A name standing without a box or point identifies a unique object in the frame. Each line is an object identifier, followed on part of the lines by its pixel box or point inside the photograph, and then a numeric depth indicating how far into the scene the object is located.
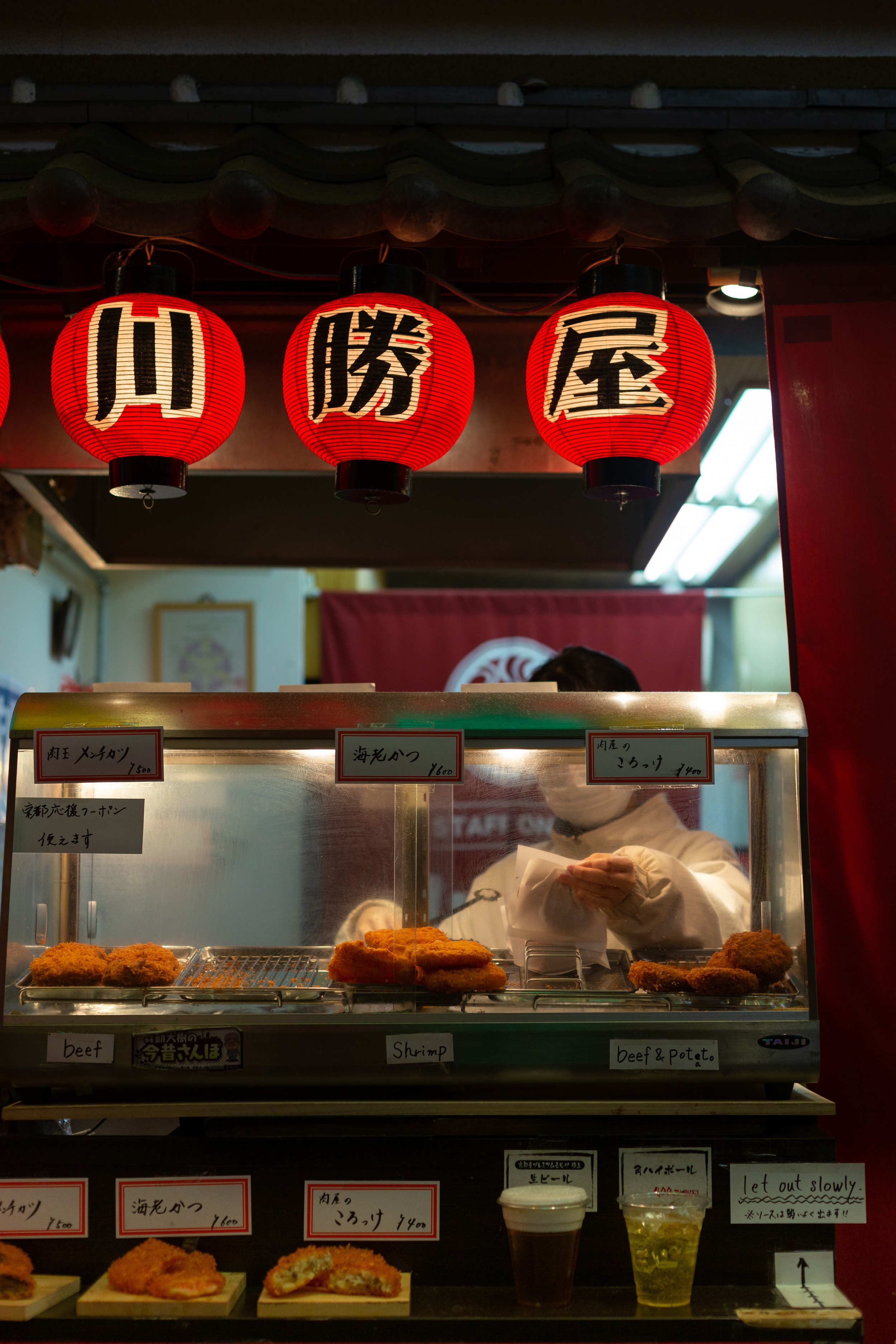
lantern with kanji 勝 2.63
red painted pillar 2.67
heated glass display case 2.27
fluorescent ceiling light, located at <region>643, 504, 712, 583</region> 6.24
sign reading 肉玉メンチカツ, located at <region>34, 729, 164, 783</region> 2.39
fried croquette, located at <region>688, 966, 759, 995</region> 2.30
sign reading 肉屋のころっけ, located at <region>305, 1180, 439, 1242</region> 2.20
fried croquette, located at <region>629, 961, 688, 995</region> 2.33
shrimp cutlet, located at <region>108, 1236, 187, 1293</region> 2.11
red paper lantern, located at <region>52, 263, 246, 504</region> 2.64
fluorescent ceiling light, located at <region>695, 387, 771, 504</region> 4.76
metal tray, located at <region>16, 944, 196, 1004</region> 2.32
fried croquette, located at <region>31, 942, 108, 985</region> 2.33
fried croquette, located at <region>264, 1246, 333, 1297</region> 2.08
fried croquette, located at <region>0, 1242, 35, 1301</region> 2.11
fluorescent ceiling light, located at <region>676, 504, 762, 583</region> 6.45
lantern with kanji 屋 2.65
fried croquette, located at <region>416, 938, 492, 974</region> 2.31
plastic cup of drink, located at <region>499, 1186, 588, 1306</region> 2.04
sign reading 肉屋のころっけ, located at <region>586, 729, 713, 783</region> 2.38
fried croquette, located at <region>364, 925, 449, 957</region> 2.37
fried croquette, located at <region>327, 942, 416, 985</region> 2.33
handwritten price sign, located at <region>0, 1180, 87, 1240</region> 2.22
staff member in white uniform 2.47
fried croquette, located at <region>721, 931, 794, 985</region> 2.34
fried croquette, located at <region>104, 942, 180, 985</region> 2.33
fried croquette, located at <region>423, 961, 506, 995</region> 2.31
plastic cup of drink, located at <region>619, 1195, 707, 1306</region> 2.07
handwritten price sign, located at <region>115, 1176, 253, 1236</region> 2.21
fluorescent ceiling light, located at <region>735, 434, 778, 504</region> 5.57
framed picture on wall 7.14
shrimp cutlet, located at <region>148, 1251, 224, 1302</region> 2.08
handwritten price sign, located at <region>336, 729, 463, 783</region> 2.37
